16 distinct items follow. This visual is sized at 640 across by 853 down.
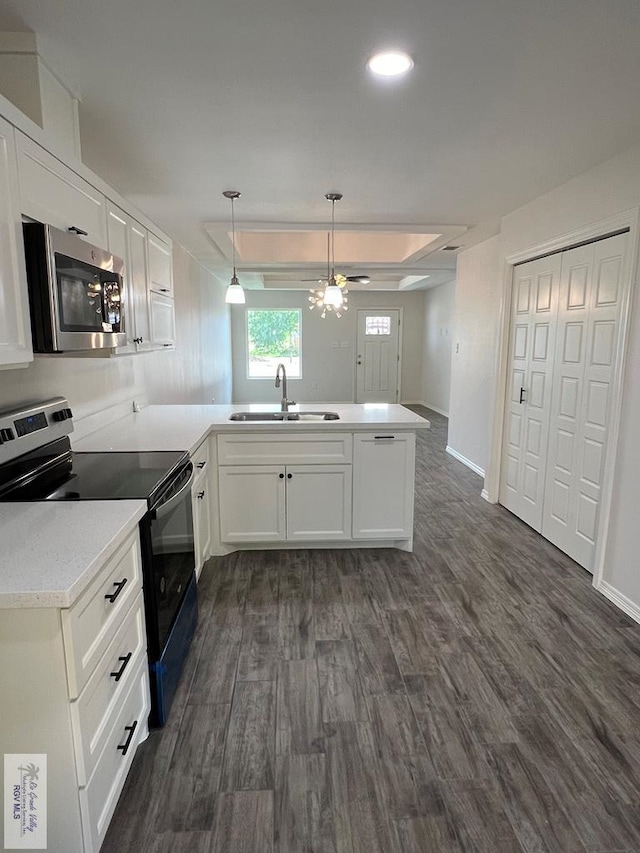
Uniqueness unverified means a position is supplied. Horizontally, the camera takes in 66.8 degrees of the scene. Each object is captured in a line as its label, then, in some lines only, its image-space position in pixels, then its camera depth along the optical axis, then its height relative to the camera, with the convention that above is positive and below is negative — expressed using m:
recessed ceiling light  1.75 +1.05
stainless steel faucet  3.48 -0.39
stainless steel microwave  1.53 +0.19
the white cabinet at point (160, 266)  2.92 +0.51
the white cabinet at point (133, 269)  2.30 +0.41
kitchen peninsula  3.05 -0.83
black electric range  1.71 -0.52
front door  9.83 -0.15
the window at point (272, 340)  9.57 +0.16
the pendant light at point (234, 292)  3.48 +0.39
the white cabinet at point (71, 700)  1.14 -0.87
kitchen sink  3.35 -0.48
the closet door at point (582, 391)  2.81 -0.25
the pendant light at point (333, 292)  3.43 +0.43
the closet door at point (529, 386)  3.46 -0.27
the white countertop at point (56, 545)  1.09 -0.53
